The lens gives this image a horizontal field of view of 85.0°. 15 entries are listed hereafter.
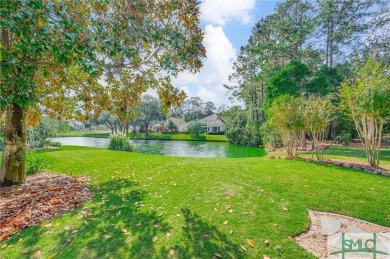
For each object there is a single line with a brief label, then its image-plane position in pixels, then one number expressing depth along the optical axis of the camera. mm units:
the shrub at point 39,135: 16609
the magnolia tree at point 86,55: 2906
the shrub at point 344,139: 18006
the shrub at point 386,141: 18469
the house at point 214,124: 50250
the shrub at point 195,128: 41312
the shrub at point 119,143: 16895
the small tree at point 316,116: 8977
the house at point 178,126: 53412
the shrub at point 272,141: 18927
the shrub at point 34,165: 7520
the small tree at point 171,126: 51094
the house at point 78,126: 83412
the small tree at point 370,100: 7164
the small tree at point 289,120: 9336
